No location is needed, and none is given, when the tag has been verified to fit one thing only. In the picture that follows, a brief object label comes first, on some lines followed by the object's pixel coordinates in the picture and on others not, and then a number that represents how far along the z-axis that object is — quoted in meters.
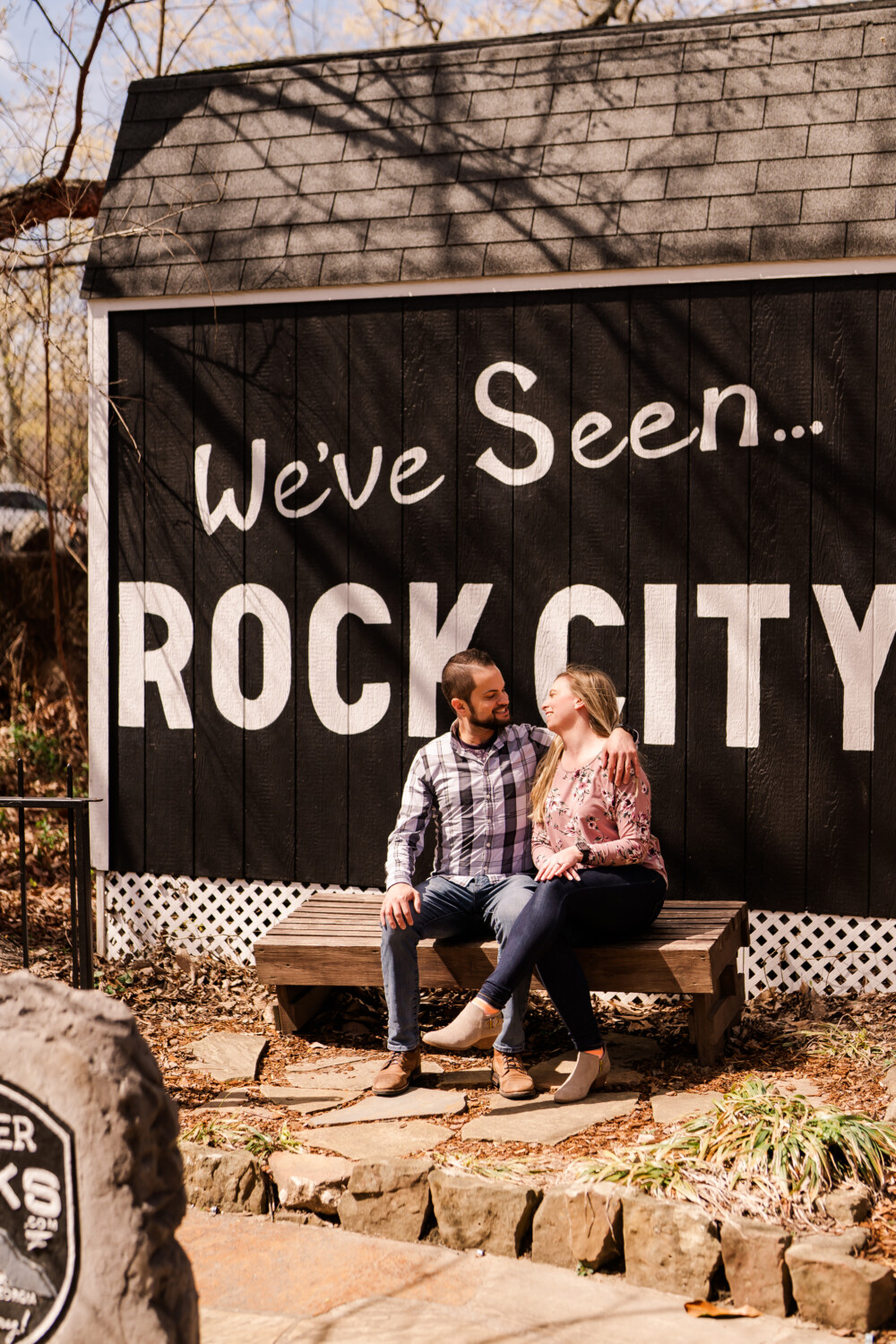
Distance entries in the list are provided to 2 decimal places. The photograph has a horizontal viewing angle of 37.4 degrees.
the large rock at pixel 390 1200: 3.45
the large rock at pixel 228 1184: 3.66
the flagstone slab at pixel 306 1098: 4.35
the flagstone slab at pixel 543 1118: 4.02
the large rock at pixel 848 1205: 3.22
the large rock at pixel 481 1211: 3.34
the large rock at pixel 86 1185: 2.45
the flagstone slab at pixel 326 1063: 4.78
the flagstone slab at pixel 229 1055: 4.72
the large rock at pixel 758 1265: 3.01
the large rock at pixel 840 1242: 2.99
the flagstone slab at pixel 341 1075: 4.59
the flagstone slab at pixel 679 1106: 4.08
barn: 5.28
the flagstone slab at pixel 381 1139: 3.92
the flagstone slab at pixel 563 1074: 4.49
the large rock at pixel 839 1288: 2.89
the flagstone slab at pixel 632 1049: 4.75
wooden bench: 4.45
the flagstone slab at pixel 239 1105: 4.28
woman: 4.32
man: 4.57
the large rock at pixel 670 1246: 3.11
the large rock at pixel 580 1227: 3.24
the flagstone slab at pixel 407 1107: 4.23
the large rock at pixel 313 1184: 3.61
